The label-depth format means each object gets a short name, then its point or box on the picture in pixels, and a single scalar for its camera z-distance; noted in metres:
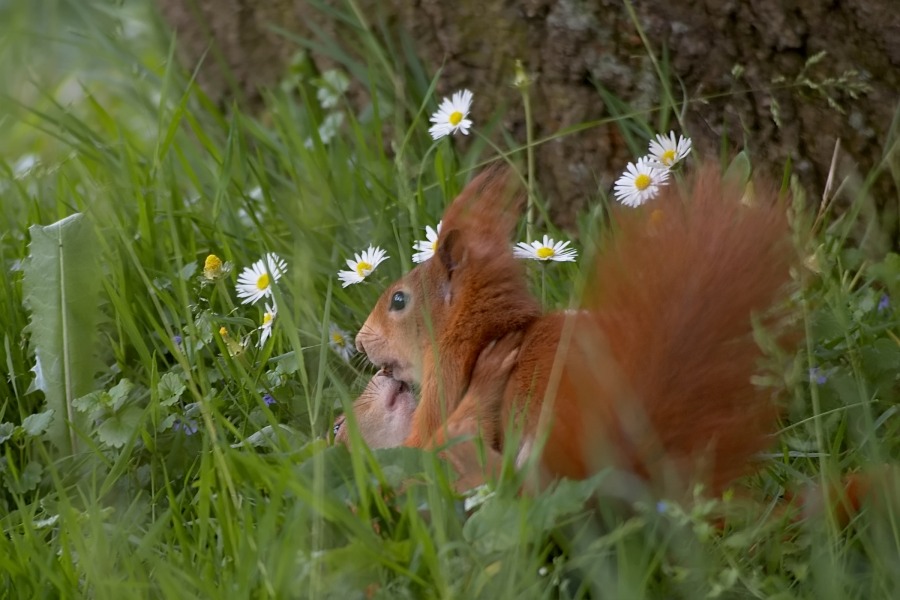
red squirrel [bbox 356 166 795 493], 3.60
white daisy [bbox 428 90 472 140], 5.70
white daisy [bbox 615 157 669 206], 5.17
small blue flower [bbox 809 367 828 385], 4.72
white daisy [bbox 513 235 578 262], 4.95
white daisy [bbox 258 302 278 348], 5.00
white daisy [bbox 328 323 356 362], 5.37
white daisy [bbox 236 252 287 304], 5.21
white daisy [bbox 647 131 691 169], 5.09
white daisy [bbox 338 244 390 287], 5.23
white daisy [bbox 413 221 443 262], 5.18
